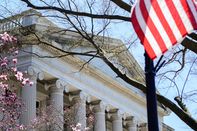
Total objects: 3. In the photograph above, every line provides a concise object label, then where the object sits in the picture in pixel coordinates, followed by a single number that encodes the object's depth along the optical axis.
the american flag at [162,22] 8.28
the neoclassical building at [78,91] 37.06
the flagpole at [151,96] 8.30
